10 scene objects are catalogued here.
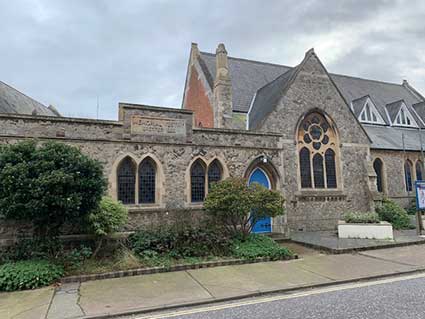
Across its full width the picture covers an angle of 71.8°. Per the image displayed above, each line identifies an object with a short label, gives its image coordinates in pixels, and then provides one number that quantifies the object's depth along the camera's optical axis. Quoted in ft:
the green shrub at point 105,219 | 30.63
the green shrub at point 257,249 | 32.60
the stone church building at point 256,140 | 38.75
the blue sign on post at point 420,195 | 45.75
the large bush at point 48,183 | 26.35
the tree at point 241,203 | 36.24
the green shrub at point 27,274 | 23.81
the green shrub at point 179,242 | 32.01
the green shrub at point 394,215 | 55.47
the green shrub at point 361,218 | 44.58
